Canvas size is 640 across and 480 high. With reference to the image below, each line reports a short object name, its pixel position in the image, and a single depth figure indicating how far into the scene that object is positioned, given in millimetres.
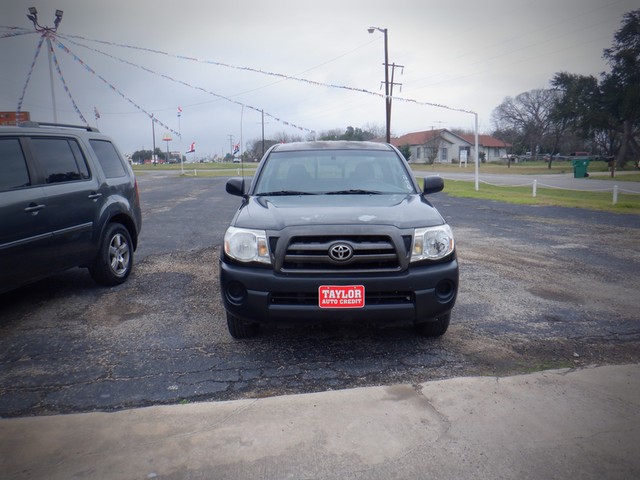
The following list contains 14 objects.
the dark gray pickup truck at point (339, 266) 3439
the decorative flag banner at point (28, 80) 12967
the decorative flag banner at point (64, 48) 14531
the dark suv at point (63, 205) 4312
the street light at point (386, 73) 29859
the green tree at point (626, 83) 39031
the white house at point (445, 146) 76500
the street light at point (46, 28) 12906
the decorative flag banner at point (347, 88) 13075
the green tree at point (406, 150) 67606
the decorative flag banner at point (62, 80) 15953
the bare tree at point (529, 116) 70875
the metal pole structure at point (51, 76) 14555
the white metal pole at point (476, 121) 21972
